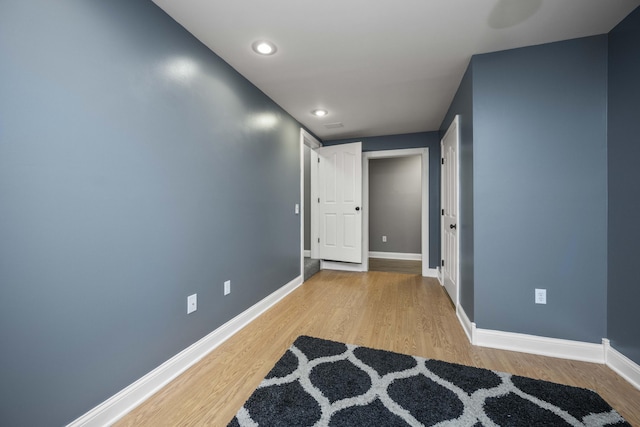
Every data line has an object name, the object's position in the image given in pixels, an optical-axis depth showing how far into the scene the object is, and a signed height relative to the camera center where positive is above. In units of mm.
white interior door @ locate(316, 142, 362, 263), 4098 +164
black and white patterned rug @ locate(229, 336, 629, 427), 1288 -1042
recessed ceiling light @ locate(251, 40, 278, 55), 1886 +1240
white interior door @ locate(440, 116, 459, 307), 2605 +25
